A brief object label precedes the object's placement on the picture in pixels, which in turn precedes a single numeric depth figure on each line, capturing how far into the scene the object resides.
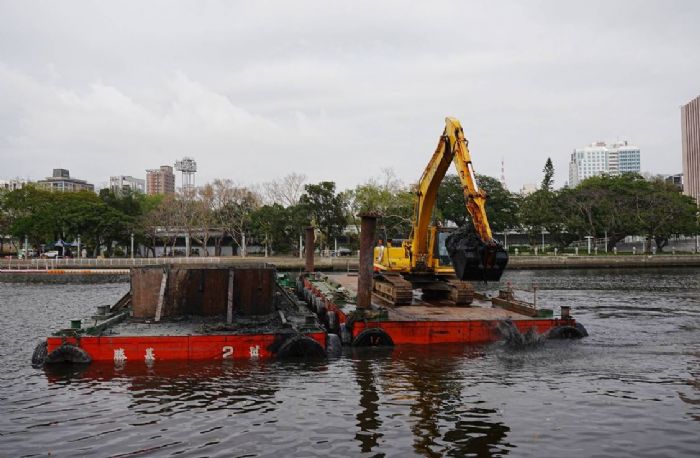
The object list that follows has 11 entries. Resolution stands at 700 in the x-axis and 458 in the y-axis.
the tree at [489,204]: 76.62
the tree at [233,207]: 71.52
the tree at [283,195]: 74.50
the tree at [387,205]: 68.12
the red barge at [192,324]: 13.66
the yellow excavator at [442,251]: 15.21
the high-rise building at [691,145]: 133.25
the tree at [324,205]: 68.81
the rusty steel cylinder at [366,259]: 16.56
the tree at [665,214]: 71.00
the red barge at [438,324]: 15.96
